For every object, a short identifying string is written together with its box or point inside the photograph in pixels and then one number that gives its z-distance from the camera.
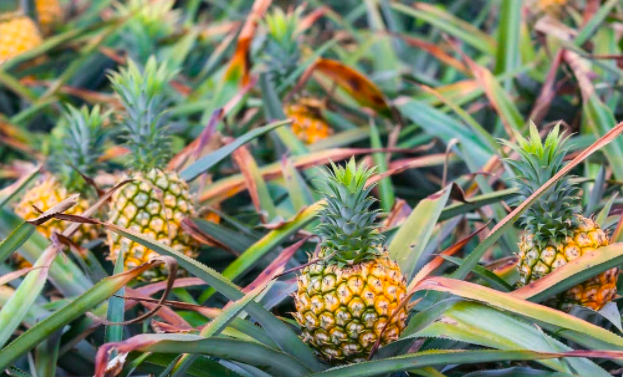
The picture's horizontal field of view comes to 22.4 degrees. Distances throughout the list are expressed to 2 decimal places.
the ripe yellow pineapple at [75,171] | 2.05
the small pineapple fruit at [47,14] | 3.09
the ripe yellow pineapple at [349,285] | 1.71
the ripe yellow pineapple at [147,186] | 1.94
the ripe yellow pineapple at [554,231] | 1.74
